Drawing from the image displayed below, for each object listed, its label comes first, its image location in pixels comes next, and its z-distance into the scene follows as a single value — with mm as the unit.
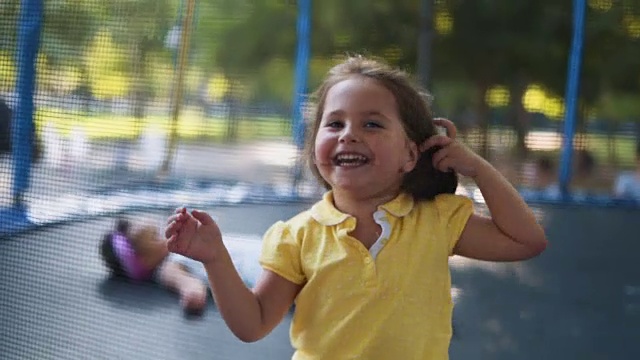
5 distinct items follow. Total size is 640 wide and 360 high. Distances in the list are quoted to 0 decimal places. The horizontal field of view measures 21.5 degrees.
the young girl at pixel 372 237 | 2083
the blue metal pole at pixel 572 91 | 4334
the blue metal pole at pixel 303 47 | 4347
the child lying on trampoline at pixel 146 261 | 3344
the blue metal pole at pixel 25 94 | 3132
